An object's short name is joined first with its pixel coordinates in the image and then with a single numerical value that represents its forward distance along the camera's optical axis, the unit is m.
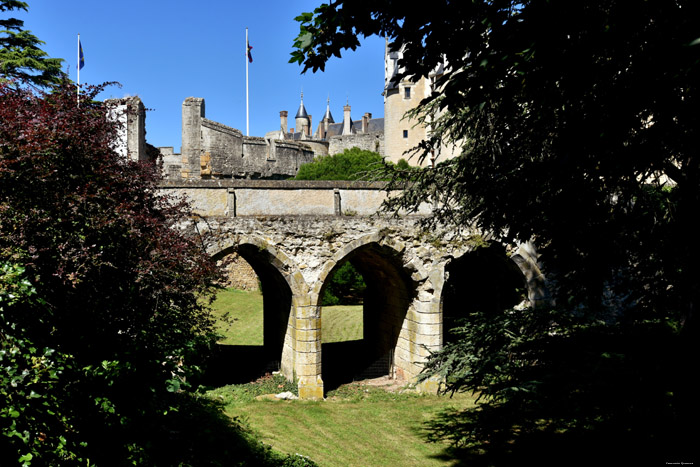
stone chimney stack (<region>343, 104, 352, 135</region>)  62.31
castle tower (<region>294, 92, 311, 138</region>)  72.88
